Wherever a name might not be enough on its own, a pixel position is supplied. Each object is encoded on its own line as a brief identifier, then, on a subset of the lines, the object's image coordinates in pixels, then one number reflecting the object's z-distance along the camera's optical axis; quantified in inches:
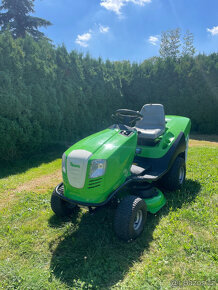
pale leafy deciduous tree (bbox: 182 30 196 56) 1116.8
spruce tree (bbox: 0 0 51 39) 602.5
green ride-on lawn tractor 93.8
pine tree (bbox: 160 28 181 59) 1190.8
